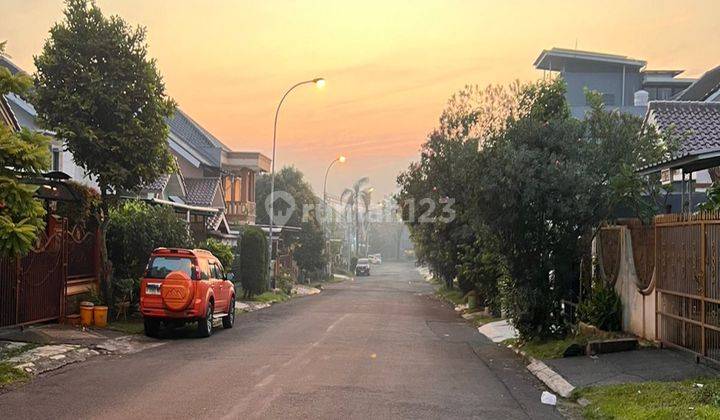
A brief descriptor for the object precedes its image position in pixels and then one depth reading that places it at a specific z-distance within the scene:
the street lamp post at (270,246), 38.79
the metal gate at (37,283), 14.98
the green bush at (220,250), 27.67
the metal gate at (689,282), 11.05
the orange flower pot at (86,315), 17.69
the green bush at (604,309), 15.06
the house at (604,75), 51.28
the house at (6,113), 20.59
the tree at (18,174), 10.59
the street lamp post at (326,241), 66.75
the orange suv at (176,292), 17.14
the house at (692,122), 22.71
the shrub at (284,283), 43.94
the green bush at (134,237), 20.28
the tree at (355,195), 90.69
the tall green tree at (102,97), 18.06
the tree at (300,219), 63.53
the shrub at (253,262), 35.12
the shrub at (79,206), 17.82
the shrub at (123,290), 19.28
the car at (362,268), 90.94
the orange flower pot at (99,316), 17.77
